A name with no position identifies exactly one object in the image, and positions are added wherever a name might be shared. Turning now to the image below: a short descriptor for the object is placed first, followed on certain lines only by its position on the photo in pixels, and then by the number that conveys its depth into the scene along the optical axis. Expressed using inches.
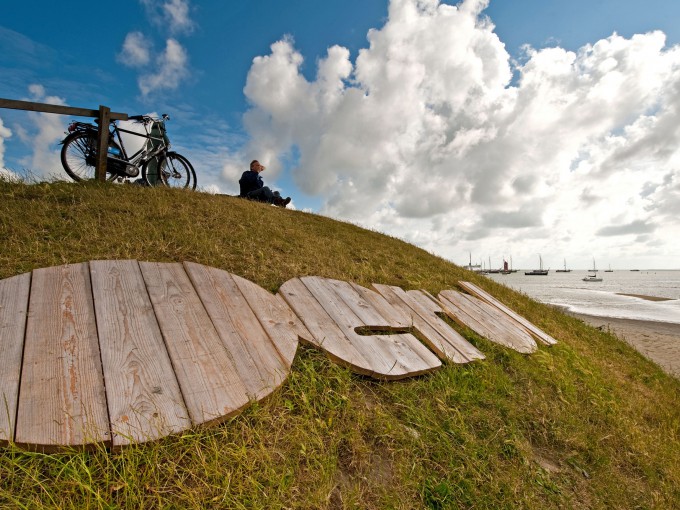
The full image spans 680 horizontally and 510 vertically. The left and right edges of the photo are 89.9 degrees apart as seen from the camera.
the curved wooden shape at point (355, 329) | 119.1
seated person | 403.2
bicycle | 289.4
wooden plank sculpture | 77.5
